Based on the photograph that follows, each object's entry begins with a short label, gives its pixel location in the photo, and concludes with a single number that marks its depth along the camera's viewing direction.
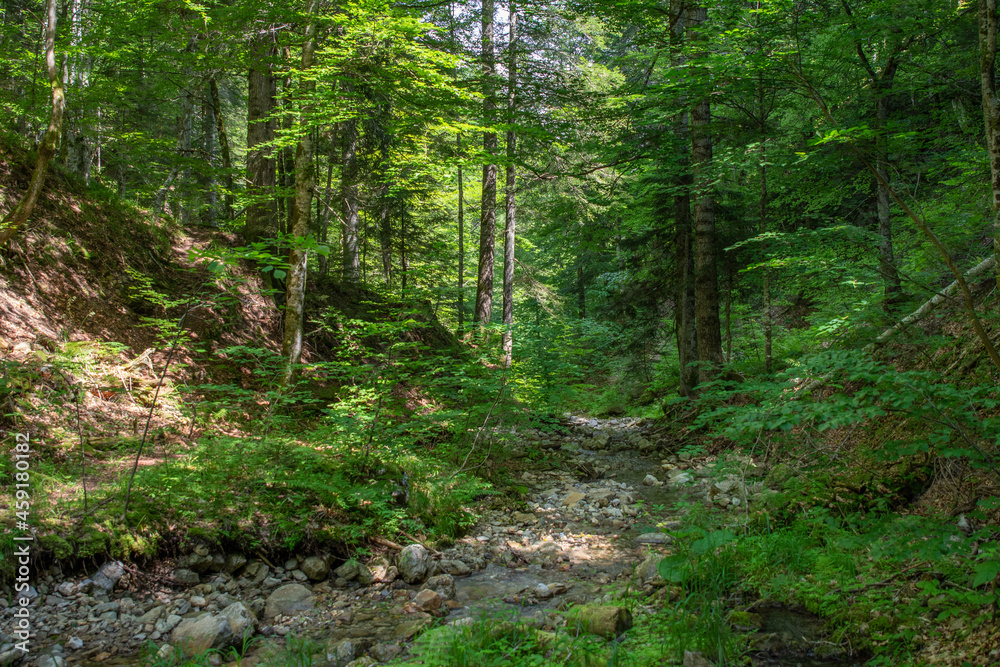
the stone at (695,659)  2.82
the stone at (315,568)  4.56
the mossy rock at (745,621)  3.40
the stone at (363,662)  3.07
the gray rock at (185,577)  4.10
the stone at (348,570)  4.66
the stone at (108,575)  3.78
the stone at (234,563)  4.37
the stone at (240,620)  3.54
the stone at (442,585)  4.36
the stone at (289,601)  3.96
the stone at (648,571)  4.25
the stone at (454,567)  4.89
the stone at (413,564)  4.68
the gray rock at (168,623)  3.55
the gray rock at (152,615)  3.61
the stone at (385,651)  3.30
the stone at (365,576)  4.61
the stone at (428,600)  4.07
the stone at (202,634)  3.35
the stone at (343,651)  3.29
